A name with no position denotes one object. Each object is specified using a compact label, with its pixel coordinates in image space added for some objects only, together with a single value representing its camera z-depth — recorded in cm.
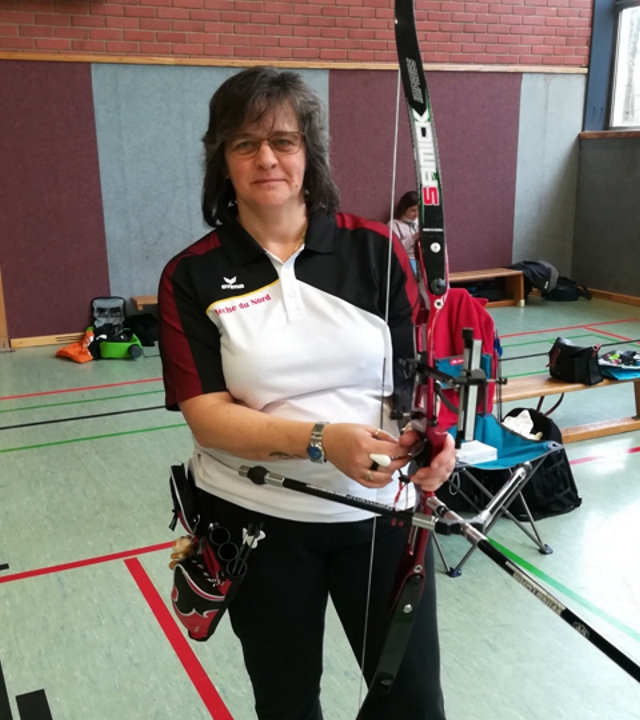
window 661
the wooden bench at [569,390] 324
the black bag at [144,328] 542
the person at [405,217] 523
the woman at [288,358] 108
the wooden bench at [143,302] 552
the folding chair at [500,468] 237
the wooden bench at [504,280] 650
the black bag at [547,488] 271
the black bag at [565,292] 677
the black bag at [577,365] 336
